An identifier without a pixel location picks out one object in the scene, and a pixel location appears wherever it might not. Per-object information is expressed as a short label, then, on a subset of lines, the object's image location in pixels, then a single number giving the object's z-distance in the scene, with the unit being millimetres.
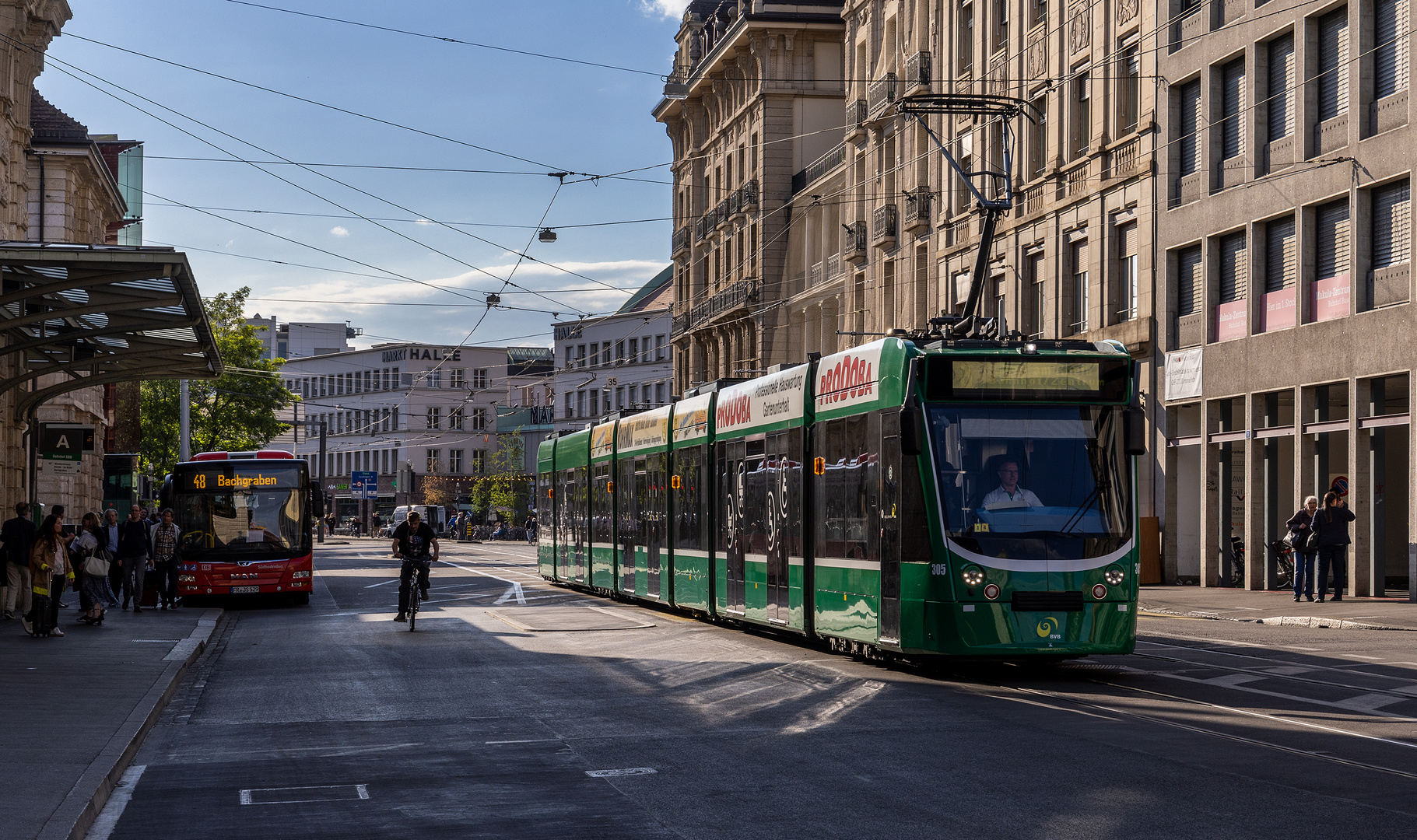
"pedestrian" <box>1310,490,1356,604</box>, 26781
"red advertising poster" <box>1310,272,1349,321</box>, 30109
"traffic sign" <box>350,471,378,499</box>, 112688
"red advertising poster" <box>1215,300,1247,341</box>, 33656
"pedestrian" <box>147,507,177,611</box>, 29688
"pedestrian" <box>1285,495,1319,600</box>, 27297
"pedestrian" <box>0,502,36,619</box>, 23156
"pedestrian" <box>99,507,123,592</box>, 29938
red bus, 31266
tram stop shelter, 19984
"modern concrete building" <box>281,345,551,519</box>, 132125
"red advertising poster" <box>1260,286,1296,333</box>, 31922
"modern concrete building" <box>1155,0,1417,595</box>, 28953
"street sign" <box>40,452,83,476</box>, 28833
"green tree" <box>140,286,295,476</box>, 71562
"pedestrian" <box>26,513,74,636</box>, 22281
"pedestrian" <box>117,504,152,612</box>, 29047
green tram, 15125
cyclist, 23875
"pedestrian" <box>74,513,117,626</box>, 25078
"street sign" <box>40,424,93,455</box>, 28641
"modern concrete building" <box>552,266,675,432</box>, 101062
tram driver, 15305
